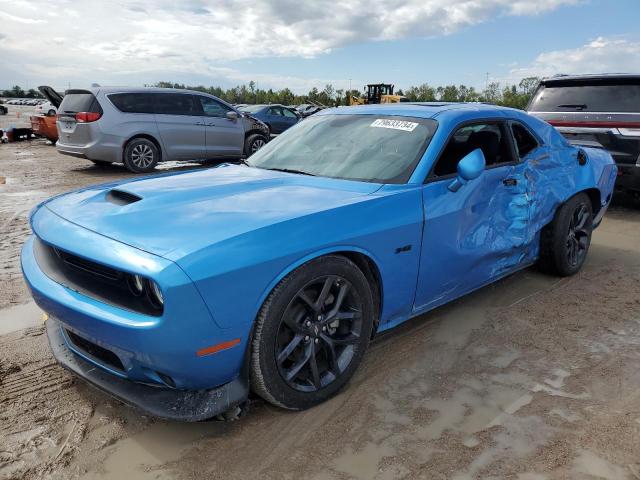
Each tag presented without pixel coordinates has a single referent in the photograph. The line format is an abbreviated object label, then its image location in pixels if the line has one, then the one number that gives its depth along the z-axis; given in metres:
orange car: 15.15
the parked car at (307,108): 29.87
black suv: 6.46
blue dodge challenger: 2.15
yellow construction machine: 34.06
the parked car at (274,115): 17.39
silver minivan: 9.77
